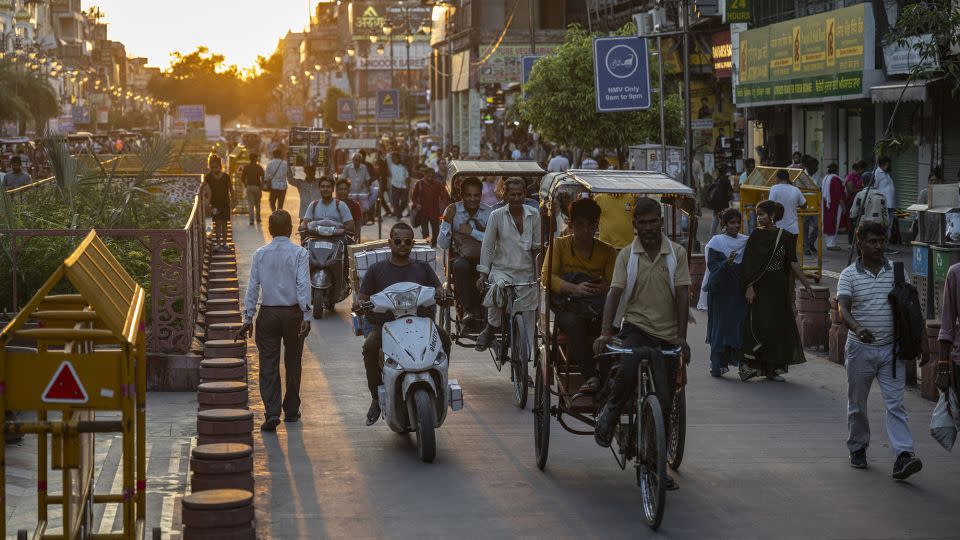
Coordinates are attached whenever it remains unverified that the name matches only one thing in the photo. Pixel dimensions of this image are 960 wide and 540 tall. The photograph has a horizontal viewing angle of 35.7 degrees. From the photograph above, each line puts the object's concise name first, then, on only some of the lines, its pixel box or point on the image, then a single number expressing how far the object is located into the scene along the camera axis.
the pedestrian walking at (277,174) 31.88
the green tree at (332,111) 117.12
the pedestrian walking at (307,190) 30.23
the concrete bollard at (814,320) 15.06
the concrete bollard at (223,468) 7.71
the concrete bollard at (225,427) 8.59
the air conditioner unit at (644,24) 33.09
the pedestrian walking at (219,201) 25.97
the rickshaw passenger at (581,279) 9.30
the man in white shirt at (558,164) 32.12
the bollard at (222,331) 13.33
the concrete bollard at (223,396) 9.55
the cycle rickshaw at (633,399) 7.95
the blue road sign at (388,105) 75.81
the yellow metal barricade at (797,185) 21.10
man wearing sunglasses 10.41
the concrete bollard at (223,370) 10.52
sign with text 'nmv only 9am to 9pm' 23.38
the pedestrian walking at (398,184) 33.97
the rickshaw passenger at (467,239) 13.43
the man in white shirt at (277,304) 10.72
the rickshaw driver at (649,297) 8.46
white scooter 9.62
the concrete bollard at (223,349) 11.70
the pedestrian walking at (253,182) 32.94
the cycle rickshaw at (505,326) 11.52
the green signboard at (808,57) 27.53
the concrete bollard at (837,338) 14.07
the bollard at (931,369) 11.89
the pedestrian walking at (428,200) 26.62
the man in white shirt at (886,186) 24.09
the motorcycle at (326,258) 18.00
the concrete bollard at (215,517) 7.00
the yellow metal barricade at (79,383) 5.40
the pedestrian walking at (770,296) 12.70
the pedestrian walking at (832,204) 26.00
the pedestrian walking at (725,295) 13.21
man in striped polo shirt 9.15
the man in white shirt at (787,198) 20.22
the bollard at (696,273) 19.33
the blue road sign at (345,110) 81.50
